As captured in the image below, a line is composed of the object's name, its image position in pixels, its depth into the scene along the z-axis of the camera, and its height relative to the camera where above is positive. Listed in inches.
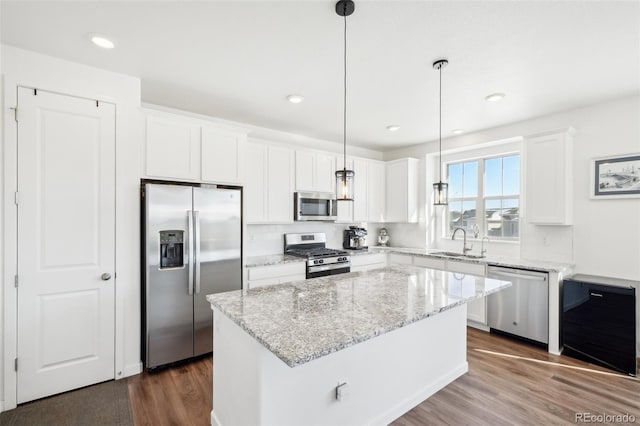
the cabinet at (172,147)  110.0 +24.2
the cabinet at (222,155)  122.0 +23.5
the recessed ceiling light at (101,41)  81.9 +47.2
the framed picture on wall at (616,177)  120.6 +15.1
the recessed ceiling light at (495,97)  118.4 +46.3
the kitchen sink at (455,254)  157.9 -23.2
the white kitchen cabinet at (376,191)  197.6 +14.2
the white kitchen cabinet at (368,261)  173.2 -28.9
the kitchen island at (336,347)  57.5 -32.5
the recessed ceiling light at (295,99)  121.8 +46.4
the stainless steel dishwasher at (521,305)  127.0 -40.9
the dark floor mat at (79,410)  81.9 -57.0
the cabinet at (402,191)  195.2 +14.3
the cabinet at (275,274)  131.7 -28.7
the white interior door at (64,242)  89.6 -10.0
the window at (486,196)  164.1 +9.6
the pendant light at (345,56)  68.2 +46.7
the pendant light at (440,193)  106.3 +7.0
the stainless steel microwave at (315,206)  161.3 +3.4
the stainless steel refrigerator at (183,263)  106.0 -19.3
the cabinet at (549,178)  131.8 +15.8
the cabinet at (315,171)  163.3 +22.8
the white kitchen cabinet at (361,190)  189.0 +14.0
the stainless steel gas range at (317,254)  153.2 -22.1
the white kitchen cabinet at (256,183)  146.0 +14.0
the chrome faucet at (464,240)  165.8 -15.9
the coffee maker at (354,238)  193.5 -16.5
